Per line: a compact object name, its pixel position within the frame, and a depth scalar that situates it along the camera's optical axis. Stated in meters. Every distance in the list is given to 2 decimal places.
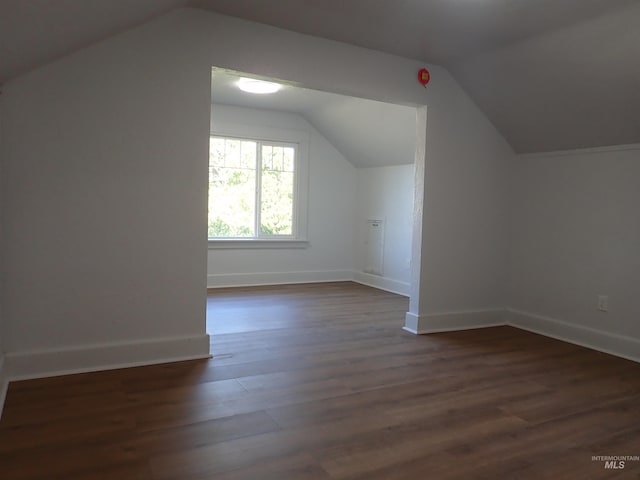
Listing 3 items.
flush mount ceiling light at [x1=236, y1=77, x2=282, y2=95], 4.79
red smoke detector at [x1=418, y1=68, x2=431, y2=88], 3.92
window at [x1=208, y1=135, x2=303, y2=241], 6.24
